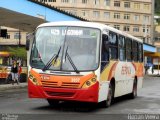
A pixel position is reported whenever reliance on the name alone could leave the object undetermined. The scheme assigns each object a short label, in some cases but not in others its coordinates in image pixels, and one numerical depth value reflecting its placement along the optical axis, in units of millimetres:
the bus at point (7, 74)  28152
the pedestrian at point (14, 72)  25160
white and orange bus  10996
